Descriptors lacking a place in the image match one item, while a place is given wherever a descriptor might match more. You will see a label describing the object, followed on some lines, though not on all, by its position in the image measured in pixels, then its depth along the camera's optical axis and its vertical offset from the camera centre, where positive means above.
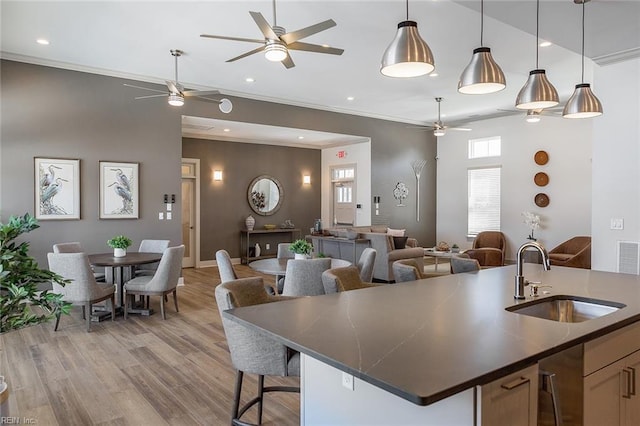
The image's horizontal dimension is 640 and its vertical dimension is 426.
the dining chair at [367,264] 4.42 -0.64
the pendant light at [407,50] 2.15 +0.78
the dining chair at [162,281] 5.00 -0.95
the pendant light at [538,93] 2.80 +0.73
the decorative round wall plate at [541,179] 8.60 +0.50
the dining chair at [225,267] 4.04 -0.61
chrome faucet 2.27 -0.36
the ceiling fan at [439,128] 8.39 +1.48
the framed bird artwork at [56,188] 5.86 +0.20
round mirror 10.17 +0.19
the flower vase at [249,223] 9.84 -0.47
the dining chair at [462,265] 3.43 -0.51
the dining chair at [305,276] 3.98 -0.69
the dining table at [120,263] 4.93 -0.71
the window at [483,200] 9.55 +0.07
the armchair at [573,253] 7.04 -0.89
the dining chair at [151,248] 6.02 -0.65
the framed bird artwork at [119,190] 6.36 +0.18
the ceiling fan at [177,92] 5.35 +1.42
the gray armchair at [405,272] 3.15 -0.52
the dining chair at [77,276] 4.54 -0.80
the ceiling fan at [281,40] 3.50 +1.42
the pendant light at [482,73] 2.42 +0.75
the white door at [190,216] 9.29 -0.30
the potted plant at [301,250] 4.78 -0.53
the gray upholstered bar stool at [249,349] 2.25 -0.78
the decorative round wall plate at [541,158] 8.59 +0.92
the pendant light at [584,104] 3.00 +0.70
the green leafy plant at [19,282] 1.71 -0.33
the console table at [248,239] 9.80 -0.86
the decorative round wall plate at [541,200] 8.63 +0.07
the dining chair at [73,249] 5.24 -0.60
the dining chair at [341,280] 2.84 -0.54
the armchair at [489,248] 8.35 -0.94
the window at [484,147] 9.53 +1.28
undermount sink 2.22 -0.57
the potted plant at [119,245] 5.33 -0.54
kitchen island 1.24 -0.50
